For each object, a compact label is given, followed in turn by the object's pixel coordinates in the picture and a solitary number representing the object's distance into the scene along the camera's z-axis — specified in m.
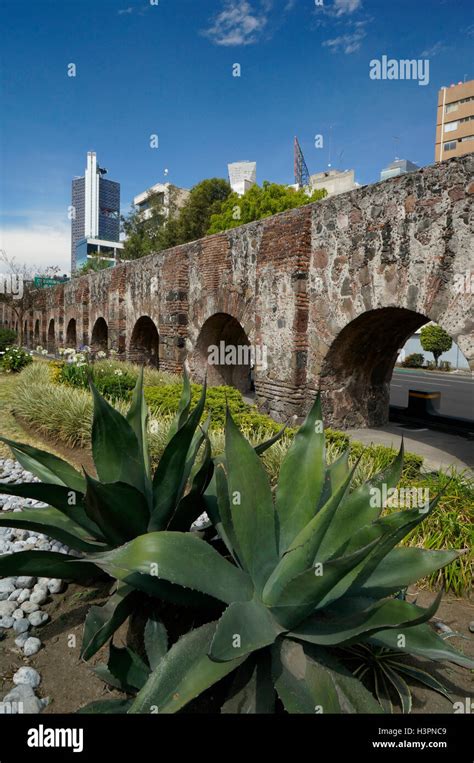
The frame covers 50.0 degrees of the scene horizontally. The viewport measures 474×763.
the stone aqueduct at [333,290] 5.63
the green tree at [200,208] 30.41
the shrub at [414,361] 29.92
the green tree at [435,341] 28.31
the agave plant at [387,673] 1.93
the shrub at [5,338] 17.97
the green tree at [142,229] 37.75
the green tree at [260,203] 25.95
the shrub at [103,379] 8.77
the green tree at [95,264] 48.17
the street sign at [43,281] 45.17
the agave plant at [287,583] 1.63
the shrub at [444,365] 28.46
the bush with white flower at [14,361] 14.48
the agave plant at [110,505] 2.07
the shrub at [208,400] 7.01
